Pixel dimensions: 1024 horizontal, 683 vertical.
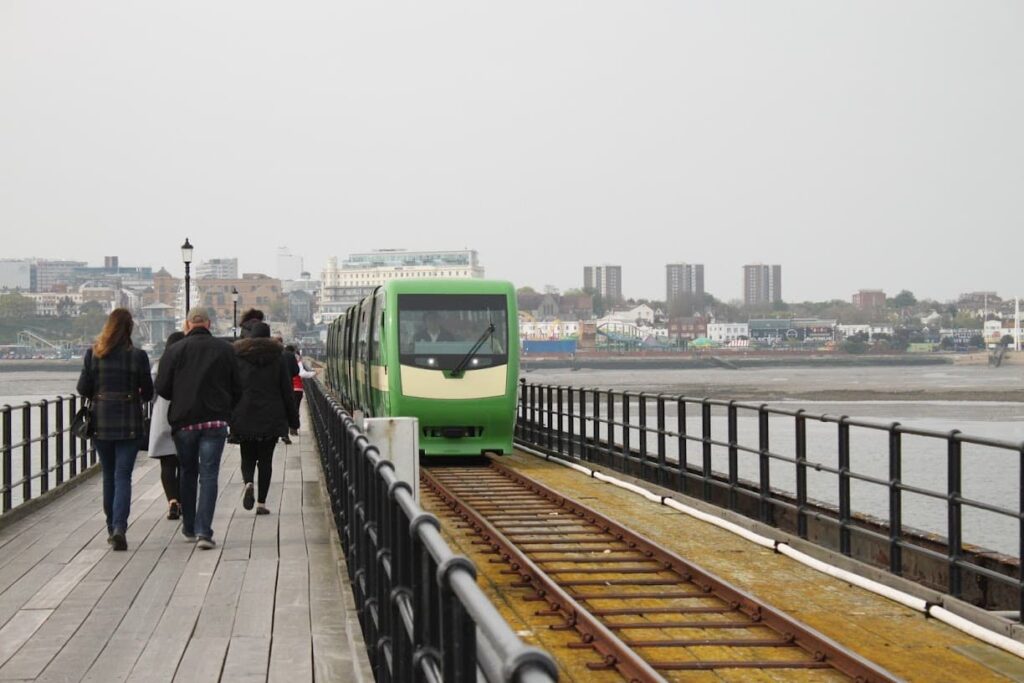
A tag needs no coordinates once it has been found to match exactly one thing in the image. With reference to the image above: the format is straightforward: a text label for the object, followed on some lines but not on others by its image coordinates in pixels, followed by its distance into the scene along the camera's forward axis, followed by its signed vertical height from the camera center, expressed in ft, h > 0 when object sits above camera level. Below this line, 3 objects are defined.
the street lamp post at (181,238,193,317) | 114.70 +6.43
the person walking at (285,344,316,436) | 76.93 -2.80
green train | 73.20 -1.50
